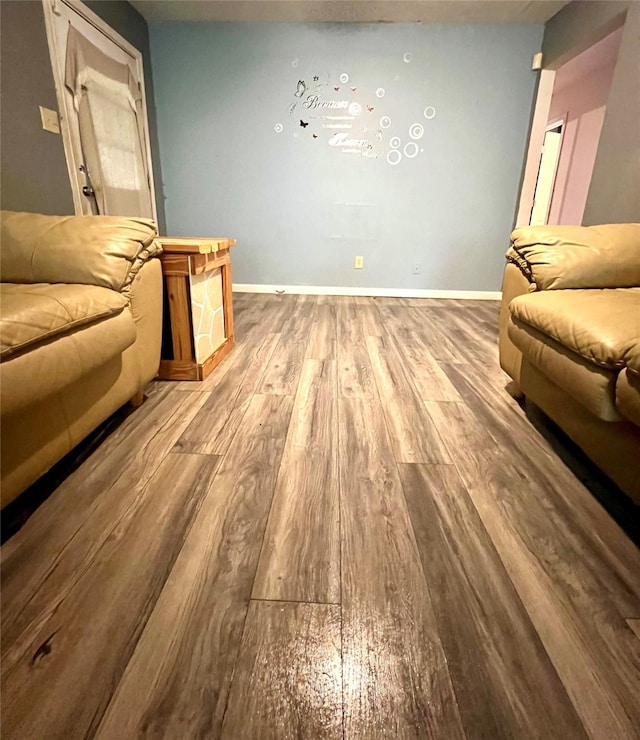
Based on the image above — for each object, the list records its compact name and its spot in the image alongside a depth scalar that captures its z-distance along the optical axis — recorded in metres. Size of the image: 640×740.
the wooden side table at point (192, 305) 1.62
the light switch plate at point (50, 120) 2.22
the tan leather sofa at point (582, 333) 0.95
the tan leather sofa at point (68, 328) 0.87
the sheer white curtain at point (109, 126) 2.46
